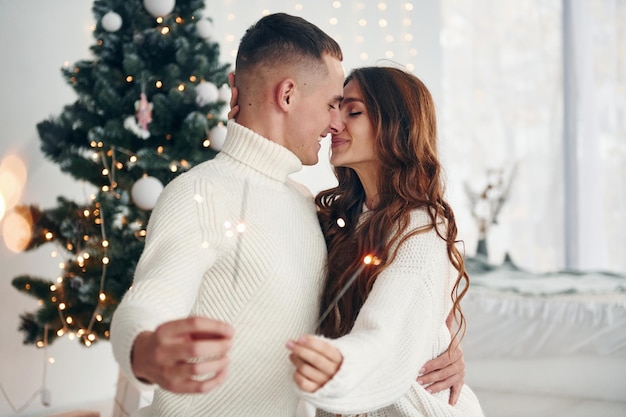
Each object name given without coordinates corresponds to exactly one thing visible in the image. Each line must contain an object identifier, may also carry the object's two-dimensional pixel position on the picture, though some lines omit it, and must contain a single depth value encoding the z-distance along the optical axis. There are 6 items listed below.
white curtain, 5.52
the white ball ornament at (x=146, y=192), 2.28
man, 0.84
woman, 0.97
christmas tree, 2.39
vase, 4.17
